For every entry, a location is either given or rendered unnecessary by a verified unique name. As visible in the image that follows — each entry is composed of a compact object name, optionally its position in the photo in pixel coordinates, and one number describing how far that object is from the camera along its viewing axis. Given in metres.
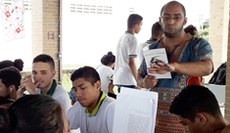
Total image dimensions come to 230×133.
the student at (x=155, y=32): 4.38
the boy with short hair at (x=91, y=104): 2.69
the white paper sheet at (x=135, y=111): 2.37
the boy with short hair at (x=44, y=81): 3.17
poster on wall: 7.41
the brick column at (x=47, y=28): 7.27
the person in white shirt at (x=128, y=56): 4.97
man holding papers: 2.38
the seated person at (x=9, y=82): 3.15
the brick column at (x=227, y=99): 4.02
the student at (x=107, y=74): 5.65
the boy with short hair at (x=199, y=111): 1.92
